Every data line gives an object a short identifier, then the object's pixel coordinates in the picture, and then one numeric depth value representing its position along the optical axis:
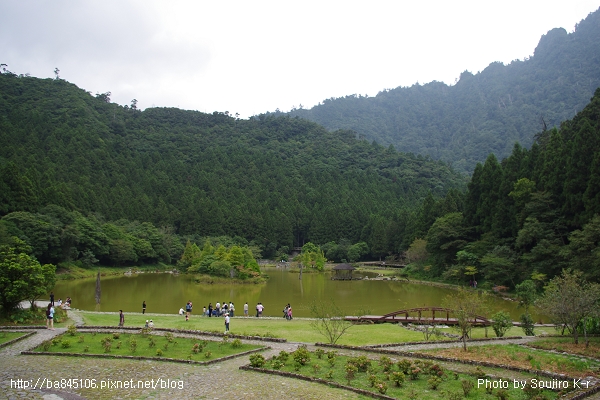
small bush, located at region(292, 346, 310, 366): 13.12
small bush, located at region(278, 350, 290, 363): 13.47
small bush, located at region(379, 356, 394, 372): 12.59
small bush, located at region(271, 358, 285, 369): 12.66
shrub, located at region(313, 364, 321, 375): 12.39
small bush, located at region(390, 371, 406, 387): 11.20
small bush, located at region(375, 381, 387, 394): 10.43
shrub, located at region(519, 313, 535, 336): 19.59
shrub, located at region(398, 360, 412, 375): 12.33
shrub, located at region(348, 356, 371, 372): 12.77
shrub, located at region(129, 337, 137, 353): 14.73
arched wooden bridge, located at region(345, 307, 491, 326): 24.61
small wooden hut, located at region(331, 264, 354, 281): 57.67
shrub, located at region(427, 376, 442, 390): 11.14
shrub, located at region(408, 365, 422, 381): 12.00
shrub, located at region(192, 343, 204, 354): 14.98
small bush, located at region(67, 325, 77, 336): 17.67
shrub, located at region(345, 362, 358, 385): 11.46
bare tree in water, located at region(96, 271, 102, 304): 30.26
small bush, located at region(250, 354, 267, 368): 12.88
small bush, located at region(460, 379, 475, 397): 10.49
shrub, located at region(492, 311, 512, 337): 19.59
